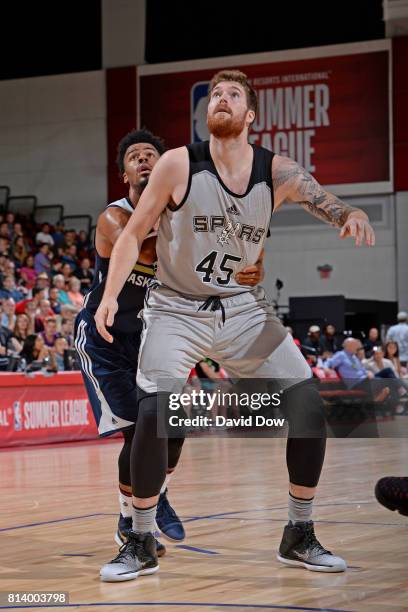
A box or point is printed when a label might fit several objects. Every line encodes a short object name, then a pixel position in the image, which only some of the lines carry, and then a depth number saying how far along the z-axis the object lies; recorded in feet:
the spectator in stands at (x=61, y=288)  51.49
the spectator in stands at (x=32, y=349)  41.47
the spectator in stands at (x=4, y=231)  62.69
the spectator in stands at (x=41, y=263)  62.23
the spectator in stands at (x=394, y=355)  56.08
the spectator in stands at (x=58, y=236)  70.18
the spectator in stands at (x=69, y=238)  69.28
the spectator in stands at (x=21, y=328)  42.68
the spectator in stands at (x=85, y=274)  60.75
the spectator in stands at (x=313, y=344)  54.90
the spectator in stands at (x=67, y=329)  46.39
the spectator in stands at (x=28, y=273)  57.66
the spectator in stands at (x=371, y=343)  60.29
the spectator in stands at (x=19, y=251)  62.08
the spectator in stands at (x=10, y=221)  65.92
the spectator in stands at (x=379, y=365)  54.13
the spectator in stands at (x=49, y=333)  43.93
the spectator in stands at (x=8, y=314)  43.91
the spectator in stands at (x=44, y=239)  68.28
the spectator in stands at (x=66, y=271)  57.98
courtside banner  38.70
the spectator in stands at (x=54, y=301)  49.57
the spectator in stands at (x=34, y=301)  45.93
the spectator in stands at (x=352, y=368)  52.34
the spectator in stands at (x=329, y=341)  57.62
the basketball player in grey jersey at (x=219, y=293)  13.66
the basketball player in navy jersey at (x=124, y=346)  15.81
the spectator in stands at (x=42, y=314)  45.44
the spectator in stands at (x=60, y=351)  43.24
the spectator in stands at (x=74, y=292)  52.31
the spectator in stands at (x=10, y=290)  50.93
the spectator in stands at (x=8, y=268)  53.57
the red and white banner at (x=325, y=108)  73.10
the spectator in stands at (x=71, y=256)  65.05
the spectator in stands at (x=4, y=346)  40.63
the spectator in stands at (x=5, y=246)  59.12
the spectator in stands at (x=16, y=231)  63.05
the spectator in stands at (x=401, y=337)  60.18
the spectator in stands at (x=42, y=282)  50.42
